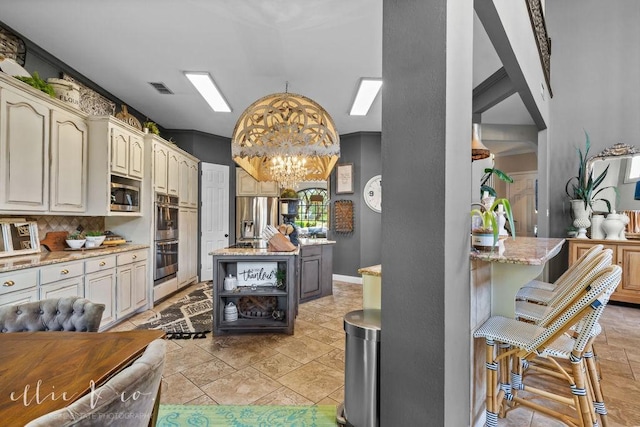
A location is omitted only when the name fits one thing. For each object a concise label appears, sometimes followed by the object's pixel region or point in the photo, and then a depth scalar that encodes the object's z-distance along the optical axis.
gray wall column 1.19
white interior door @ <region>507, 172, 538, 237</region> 7.37
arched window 8.50
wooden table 0.78
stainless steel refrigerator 6.21
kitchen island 3.12
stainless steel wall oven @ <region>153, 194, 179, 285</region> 4.29
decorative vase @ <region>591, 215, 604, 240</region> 4.17
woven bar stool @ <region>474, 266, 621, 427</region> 1.26
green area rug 1.78
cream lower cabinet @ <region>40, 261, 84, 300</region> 2.52
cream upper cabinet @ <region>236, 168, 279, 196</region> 6.24
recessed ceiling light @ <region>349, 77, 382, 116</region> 3.76
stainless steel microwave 3.64
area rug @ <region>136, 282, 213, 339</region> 3.23
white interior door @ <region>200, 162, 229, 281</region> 5.86
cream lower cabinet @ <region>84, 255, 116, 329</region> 3.02
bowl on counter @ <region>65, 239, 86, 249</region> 3.29
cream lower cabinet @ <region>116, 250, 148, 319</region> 3.47
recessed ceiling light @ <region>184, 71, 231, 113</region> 3.56
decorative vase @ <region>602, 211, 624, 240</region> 4.01
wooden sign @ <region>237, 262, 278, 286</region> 3.28
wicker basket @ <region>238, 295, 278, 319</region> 3.30
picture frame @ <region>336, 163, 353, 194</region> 6.12
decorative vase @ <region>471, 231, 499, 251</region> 1.56
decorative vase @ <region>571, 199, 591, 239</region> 4.15
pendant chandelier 2.76
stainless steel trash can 1.55
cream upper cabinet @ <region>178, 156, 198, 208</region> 5.14
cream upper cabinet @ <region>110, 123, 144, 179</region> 3.56
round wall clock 5.98
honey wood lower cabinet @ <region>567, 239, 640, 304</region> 3.84
